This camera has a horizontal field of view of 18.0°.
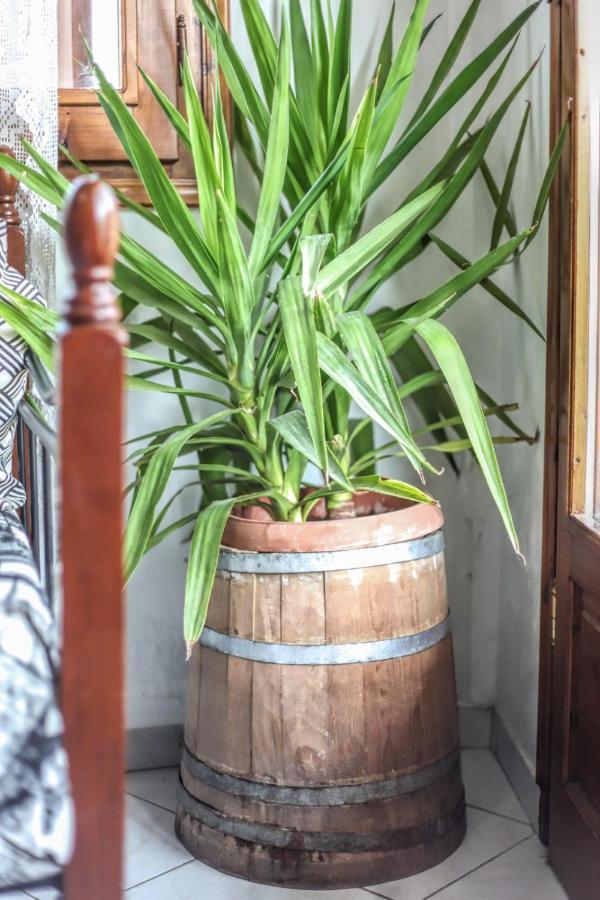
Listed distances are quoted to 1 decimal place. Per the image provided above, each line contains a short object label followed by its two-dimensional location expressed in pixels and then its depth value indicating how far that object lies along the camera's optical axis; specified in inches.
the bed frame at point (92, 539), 60.7
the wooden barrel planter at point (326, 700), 95.7
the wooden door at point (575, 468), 95.2
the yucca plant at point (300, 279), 91.1
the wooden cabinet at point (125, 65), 108.9
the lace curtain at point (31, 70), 101.8
